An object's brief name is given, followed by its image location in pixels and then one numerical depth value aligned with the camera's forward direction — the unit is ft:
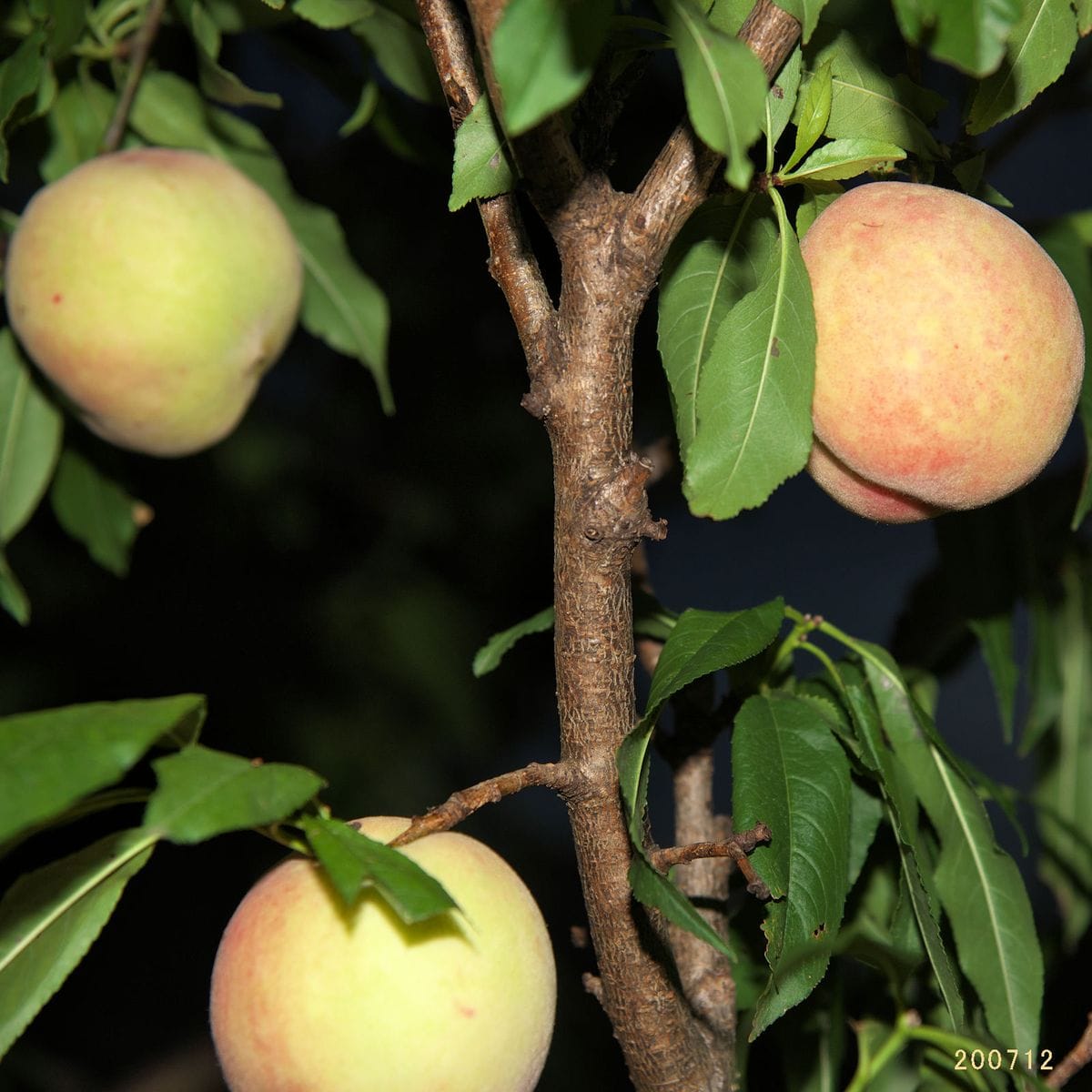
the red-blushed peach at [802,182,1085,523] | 2.32
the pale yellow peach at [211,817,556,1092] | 2.28
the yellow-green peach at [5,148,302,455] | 2.63
